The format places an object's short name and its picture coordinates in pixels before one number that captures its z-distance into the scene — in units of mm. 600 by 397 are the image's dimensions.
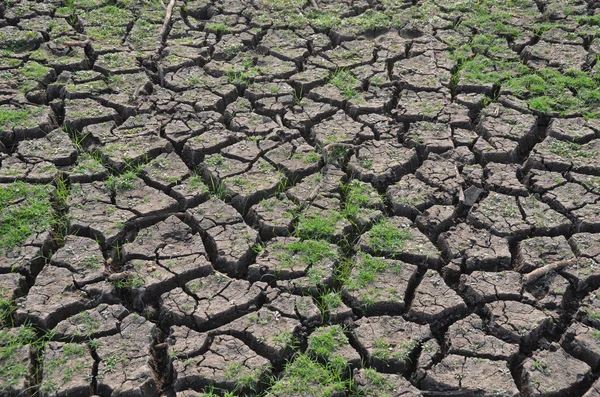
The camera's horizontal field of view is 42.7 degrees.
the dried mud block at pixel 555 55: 6199
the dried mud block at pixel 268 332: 3875
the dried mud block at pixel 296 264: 4242
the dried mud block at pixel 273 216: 4605
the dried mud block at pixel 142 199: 4703
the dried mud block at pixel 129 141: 5121
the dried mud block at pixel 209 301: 4043
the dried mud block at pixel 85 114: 5445
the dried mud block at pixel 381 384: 3701
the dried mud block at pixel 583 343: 3859
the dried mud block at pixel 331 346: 3844
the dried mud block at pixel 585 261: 4268
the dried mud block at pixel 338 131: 5324
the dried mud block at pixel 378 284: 4129
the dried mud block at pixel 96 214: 4531
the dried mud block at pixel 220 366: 3717
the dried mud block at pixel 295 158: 5062
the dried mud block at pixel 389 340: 3832
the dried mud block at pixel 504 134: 5230
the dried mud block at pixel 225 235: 4367
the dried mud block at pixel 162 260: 4207
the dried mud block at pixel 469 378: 3691
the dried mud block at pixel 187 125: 5335
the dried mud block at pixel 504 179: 4934
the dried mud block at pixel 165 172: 4930
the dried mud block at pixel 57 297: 4000
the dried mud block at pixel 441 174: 4938
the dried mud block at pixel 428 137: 5270
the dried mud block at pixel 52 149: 5122
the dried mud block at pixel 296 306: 4051
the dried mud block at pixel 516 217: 4609
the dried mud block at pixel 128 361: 3678
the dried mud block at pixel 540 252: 4359
